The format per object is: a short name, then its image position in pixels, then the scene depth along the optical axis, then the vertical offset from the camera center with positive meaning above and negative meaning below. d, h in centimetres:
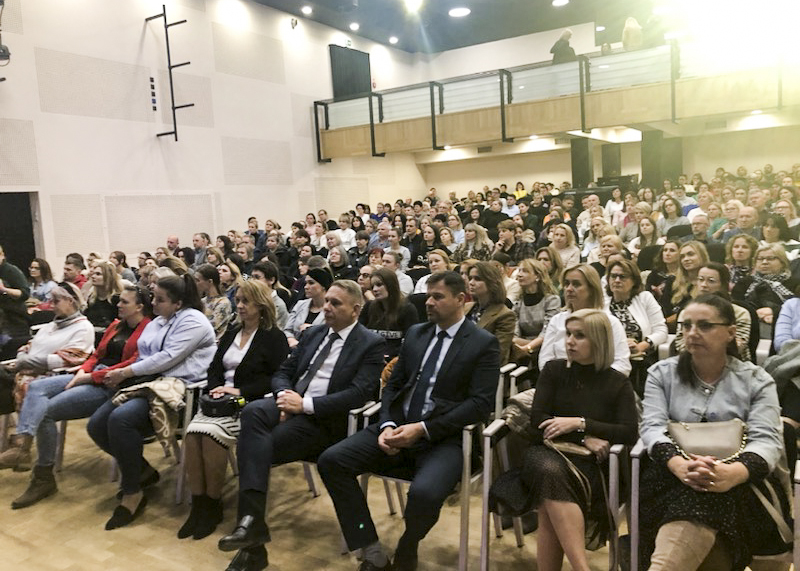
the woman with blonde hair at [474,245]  656 -34
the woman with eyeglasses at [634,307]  345 -57
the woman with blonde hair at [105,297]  475 -49
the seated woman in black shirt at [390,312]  362 -55
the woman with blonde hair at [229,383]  298 -79
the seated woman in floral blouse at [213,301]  426 -51
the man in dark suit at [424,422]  239 -84
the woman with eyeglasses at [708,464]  197 -84
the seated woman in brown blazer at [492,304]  340 -52
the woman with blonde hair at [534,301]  378 -56
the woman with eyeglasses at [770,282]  381 -52
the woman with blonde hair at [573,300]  303 -46
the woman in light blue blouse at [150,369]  319 -76
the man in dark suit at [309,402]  268 -82
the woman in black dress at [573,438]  219 -85
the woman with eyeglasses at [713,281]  313 -43
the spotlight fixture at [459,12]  1467 +468
